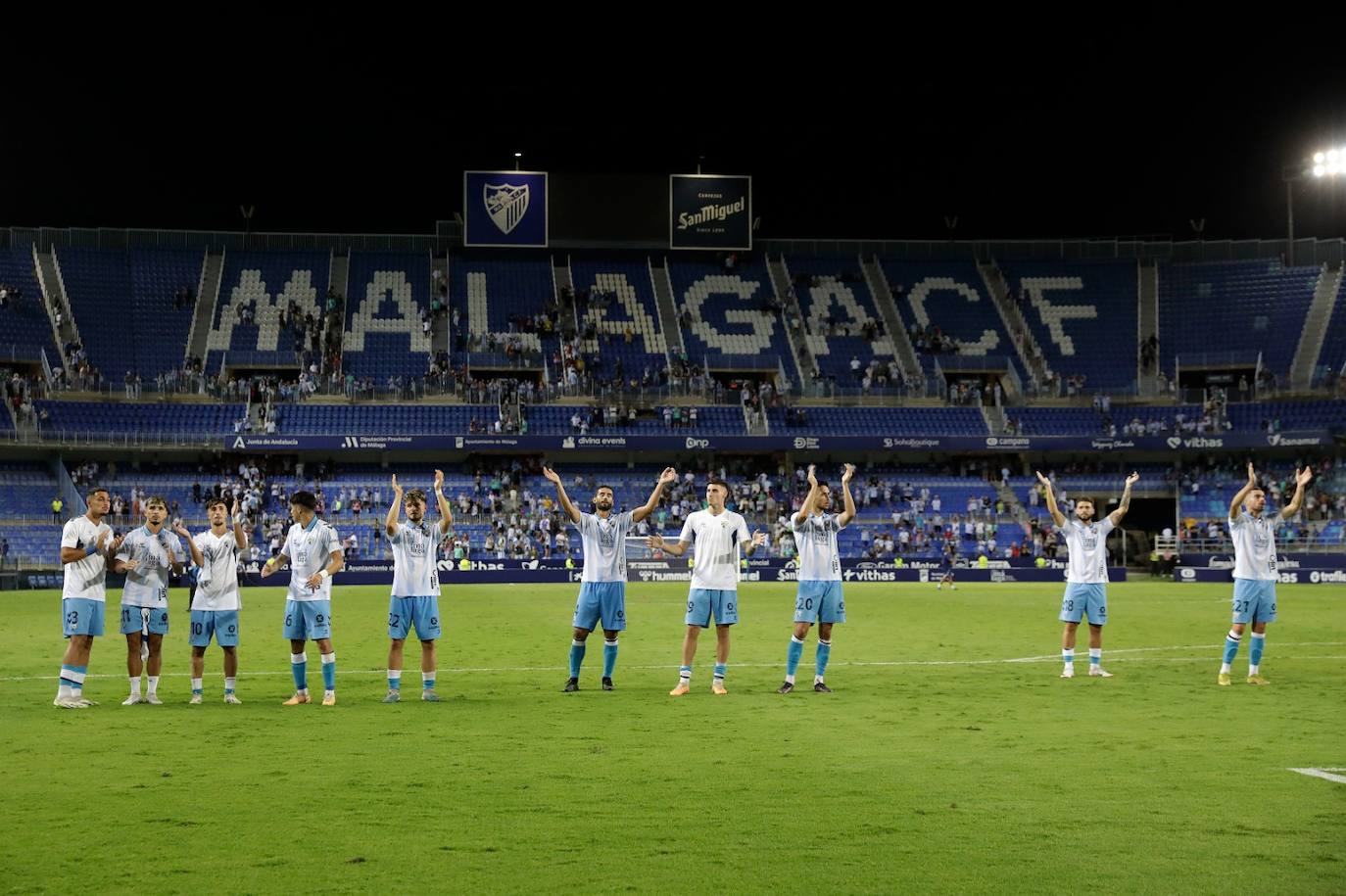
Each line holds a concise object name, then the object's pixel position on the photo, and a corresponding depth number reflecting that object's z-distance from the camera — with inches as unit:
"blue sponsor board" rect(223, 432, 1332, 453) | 2394.2
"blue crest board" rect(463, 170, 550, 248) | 2901.1
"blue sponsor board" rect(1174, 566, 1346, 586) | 2084.5
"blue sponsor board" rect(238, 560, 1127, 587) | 2108.8
